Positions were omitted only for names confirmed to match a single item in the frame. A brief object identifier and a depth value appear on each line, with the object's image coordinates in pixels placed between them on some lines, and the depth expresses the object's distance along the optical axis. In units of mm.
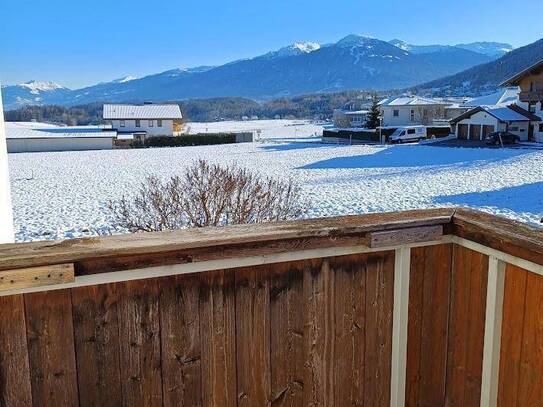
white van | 44000
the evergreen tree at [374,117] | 53562
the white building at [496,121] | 37322
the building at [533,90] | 35031
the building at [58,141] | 44544
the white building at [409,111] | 55719
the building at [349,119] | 69156
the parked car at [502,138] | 34969
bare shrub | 7906
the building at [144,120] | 58375
